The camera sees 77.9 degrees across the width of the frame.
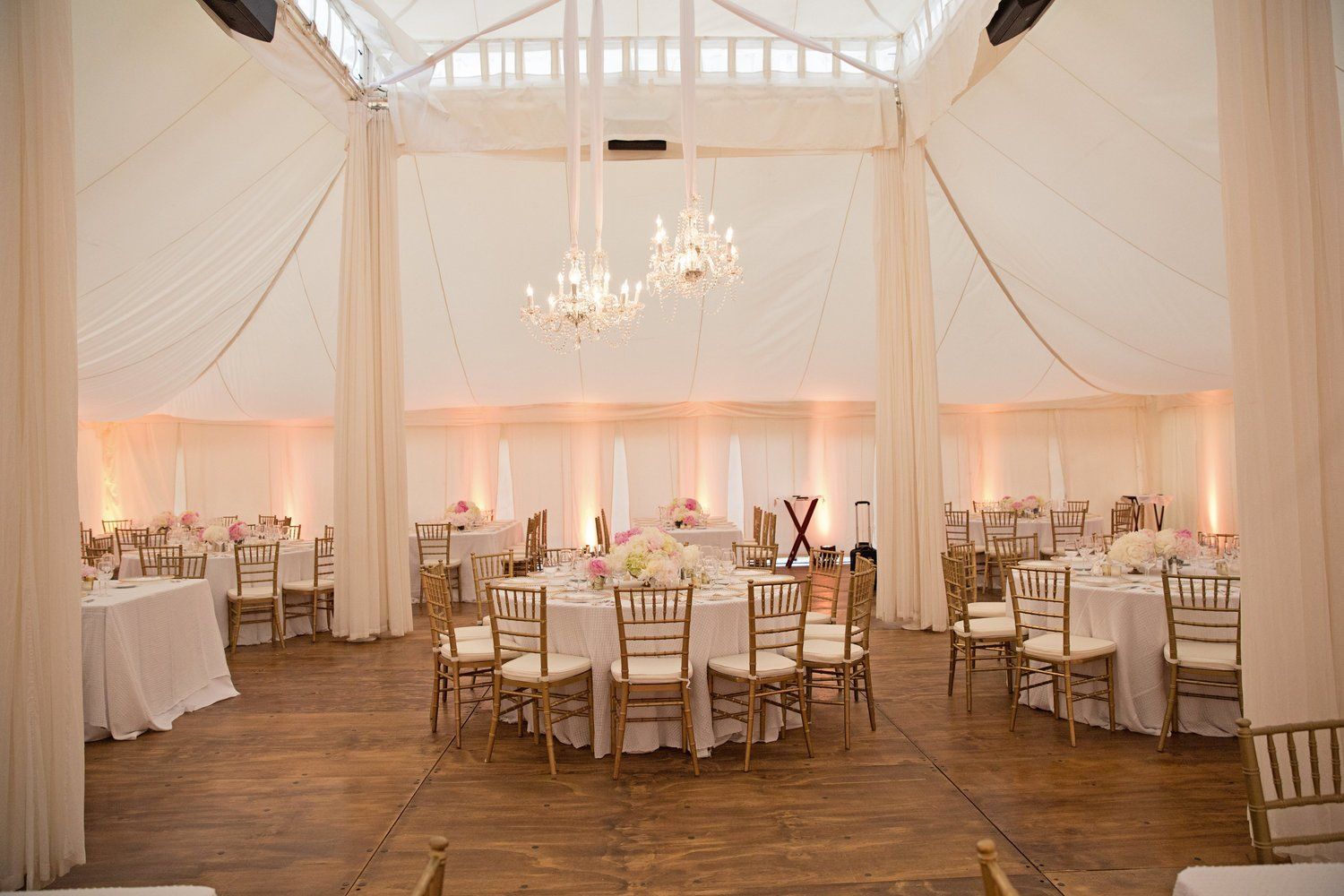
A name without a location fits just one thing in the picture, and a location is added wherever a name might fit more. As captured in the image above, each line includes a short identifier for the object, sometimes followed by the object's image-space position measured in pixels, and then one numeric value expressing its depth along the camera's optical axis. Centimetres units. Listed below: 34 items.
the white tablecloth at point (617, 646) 463
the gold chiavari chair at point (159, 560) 720
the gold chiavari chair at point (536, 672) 442
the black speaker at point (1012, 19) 518
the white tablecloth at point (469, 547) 1019
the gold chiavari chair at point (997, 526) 1010
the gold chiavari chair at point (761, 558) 766
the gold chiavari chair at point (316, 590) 785
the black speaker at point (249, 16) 503
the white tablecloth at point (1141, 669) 468
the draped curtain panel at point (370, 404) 759
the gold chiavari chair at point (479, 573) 552
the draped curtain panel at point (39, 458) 298
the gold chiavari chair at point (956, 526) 1070
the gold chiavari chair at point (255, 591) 735
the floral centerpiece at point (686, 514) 1025
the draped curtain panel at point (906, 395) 789
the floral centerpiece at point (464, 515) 1069
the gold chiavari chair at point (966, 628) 531
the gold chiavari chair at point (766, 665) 445
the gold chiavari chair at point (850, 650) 470
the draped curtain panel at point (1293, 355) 272
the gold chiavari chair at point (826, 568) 544
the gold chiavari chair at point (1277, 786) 209
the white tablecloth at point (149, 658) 499
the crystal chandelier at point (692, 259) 572
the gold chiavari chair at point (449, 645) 488
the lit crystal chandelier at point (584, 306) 652
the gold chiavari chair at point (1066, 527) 1071
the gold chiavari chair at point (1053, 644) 466
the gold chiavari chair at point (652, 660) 429
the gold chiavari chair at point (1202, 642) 436
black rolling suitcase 1387
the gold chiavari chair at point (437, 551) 973
